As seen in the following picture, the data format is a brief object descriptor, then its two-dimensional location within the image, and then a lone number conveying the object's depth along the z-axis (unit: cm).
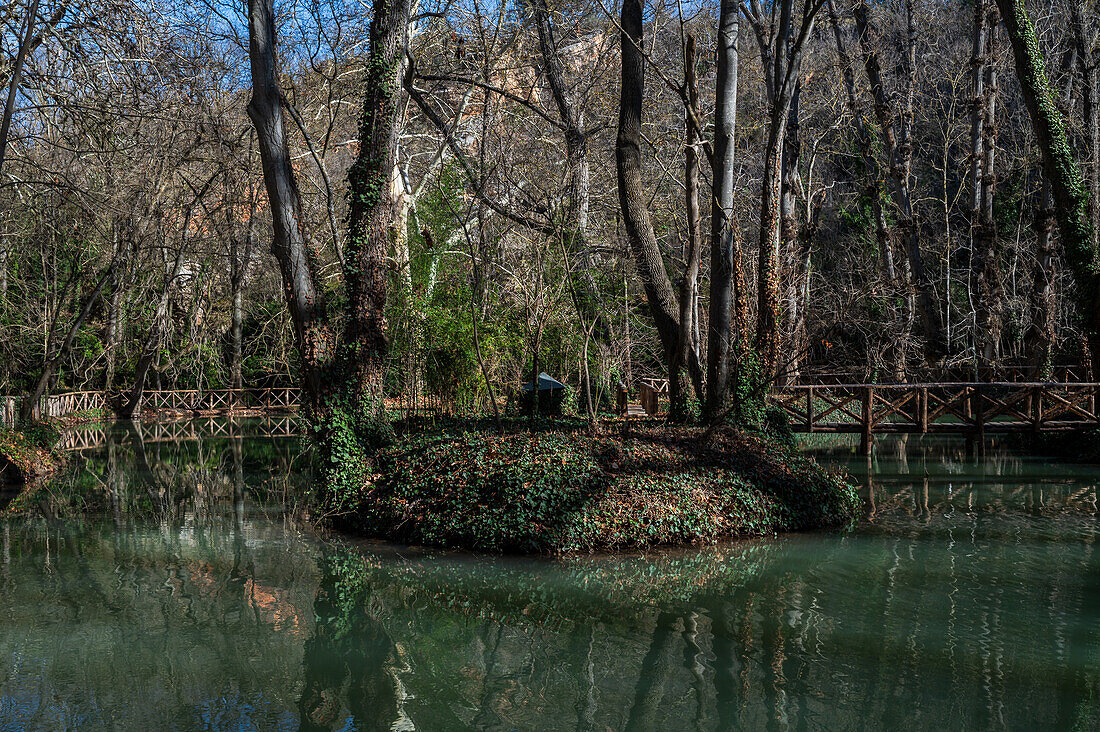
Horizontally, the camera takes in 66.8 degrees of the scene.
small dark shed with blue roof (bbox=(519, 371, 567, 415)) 1619
